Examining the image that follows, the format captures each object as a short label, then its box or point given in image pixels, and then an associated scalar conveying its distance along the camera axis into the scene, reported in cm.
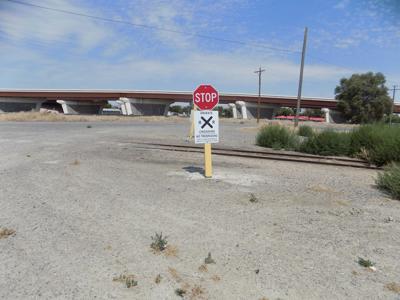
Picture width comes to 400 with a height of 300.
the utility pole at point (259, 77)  6328
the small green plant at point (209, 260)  377
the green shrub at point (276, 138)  1695
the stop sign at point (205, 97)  831
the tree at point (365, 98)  8038
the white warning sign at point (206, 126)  845
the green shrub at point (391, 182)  724
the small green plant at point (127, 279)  327
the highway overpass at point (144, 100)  9400
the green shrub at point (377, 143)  1216
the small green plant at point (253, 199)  641
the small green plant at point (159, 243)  410
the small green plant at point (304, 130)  2193
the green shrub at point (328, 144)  1491
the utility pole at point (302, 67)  3223
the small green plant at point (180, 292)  315
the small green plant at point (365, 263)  380
